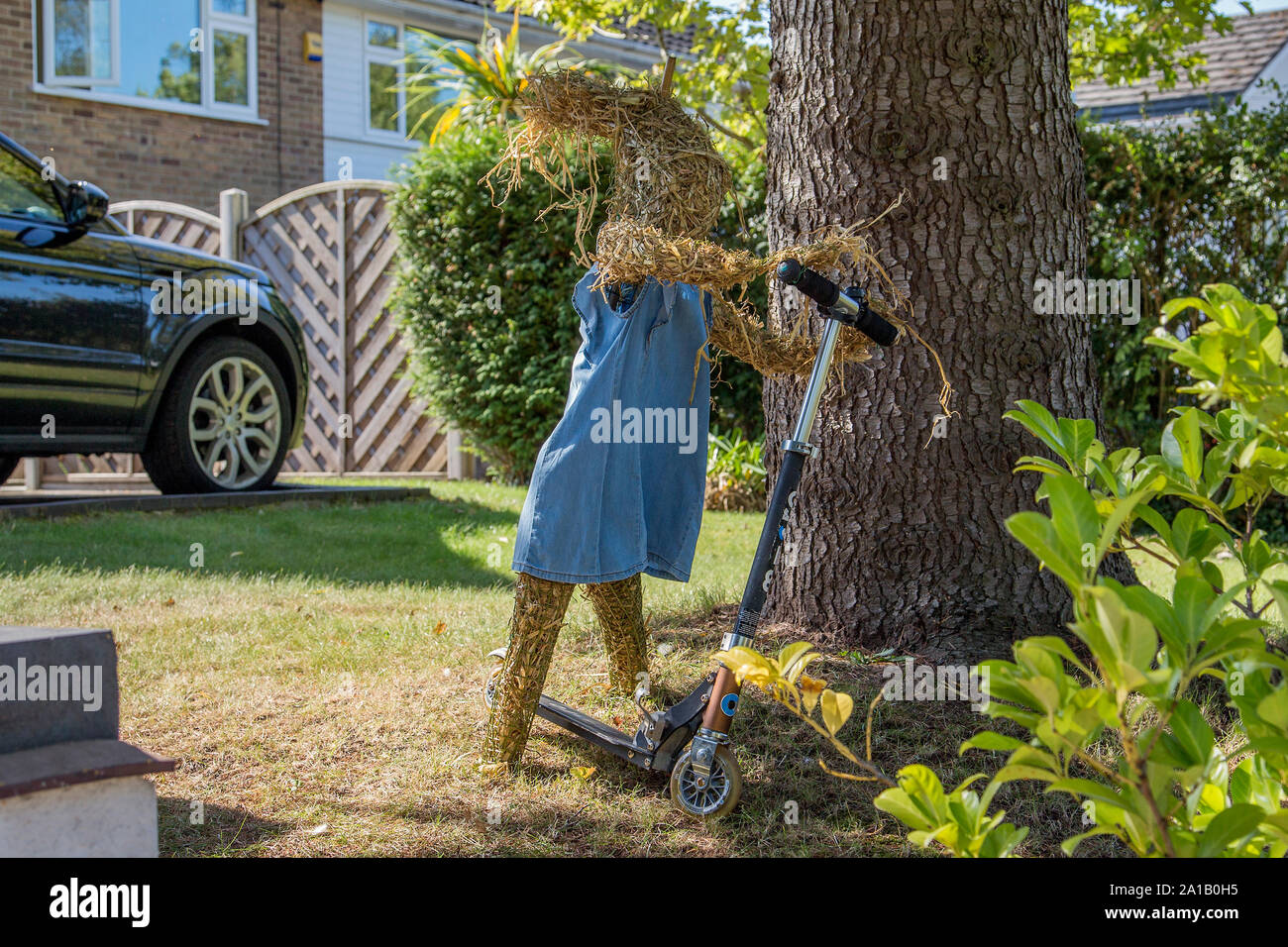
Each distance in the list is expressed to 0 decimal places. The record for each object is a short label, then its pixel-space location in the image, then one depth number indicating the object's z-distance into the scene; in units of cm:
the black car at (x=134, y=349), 562
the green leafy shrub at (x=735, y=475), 789
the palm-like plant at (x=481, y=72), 923
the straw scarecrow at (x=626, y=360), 277
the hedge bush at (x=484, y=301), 832
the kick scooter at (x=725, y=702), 246
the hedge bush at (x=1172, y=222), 681
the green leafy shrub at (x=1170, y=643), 126
